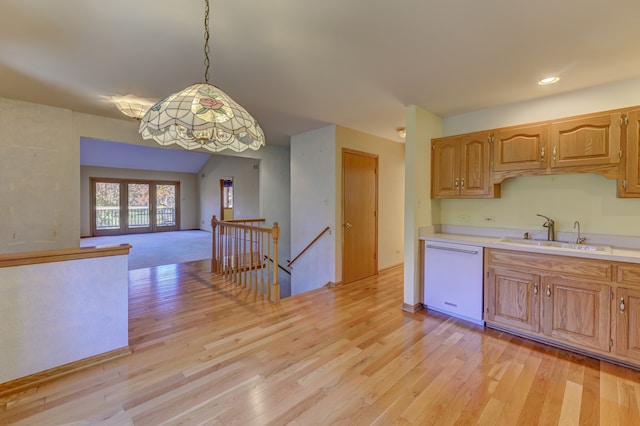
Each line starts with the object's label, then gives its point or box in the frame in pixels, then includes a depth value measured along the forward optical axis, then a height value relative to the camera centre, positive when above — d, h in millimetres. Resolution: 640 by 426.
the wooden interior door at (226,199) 10220 +416
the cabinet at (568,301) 2213 -809
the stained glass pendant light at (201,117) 1474 +510
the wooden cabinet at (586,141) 2430 +622
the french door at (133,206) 9906 +165
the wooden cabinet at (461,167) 3145 +507
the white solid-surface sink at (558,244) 2621 -349
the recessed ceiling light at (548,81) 2537 +1185
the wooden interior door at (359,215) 4449 -87
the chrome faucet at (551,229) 2922 -206
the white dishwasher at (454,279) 2986 -780
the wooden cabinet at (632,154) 2336 +459
